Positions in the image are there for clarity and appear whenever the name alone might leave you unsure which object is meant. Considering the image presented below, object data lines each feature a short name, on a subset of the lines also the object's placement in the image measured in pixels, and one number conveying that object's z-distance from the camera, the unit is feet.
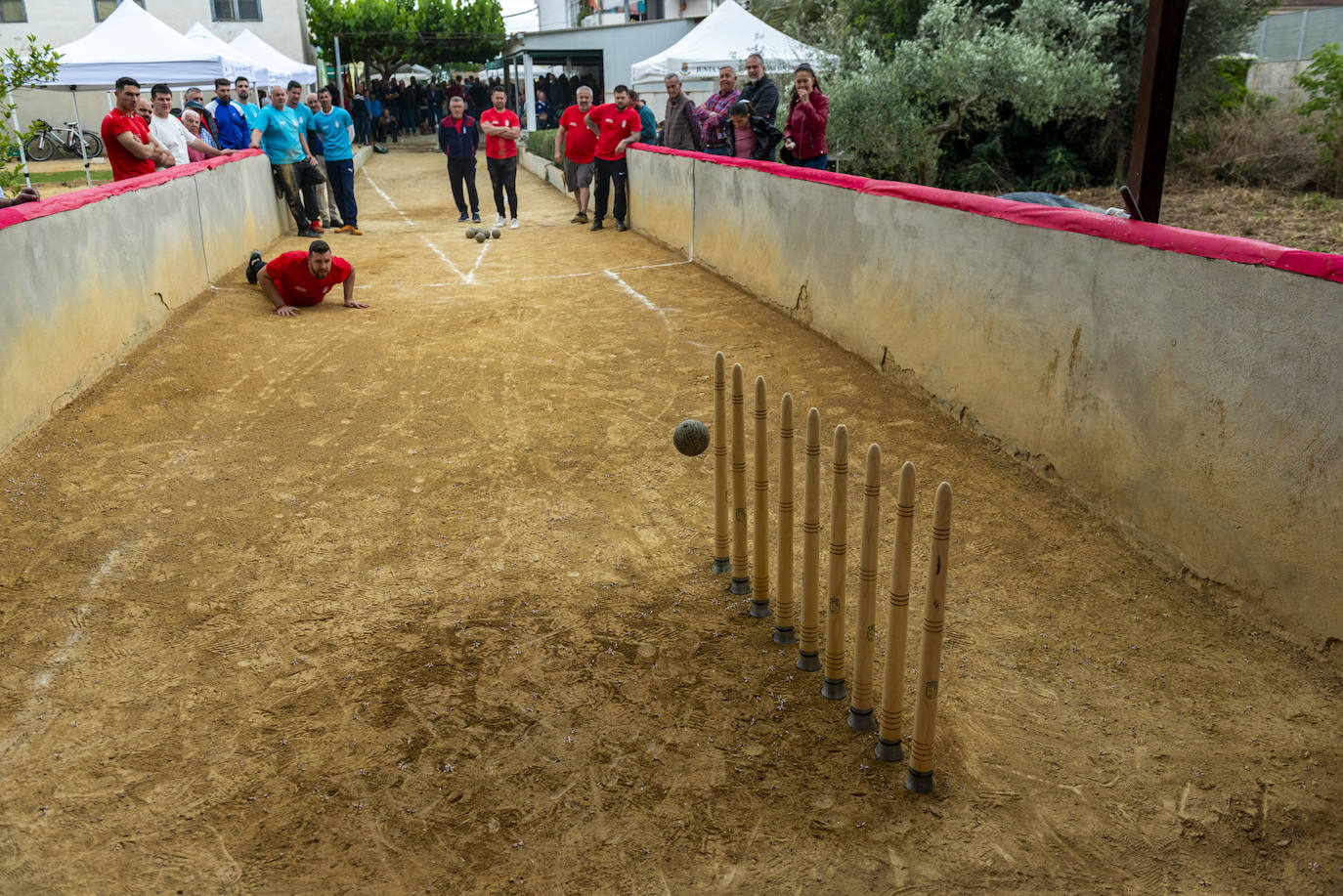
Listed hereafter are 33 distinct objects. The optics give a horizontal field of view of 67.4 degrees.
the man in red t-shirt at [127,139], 33.53
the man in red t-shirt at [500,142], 49.44
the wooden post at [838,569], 11.34
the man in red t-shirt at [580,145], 52.60
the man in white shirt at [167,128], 40.91
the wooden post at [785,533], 12.92
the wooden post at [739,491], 14.38
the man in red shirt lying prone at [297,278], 33.22
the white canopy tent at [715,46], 77.00
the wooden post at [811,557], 12.12
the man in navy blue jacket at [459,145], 50.96
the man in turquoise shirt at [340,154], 52.03
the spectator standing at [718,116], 45.89
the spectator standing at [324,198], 54.08
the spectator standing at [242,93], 52.21
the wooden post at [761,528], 13.73
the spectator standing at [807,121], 36.42
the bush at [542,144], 90.48
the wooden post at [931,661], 9.95
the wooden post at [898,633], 10.33
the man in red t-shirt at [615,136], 50.57
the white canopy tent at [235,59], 71.20
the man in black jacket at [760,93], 41.75
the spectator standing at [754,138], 41.11
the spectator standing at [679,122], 48.67
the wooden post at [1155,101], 17.52
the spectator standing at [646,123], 53.62
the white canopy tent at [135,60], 65.21
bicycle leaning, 98.73
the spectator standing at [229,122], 49.90
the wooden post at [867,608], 10.73
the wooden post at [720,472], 14.69
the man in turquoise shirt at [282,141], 47.88
